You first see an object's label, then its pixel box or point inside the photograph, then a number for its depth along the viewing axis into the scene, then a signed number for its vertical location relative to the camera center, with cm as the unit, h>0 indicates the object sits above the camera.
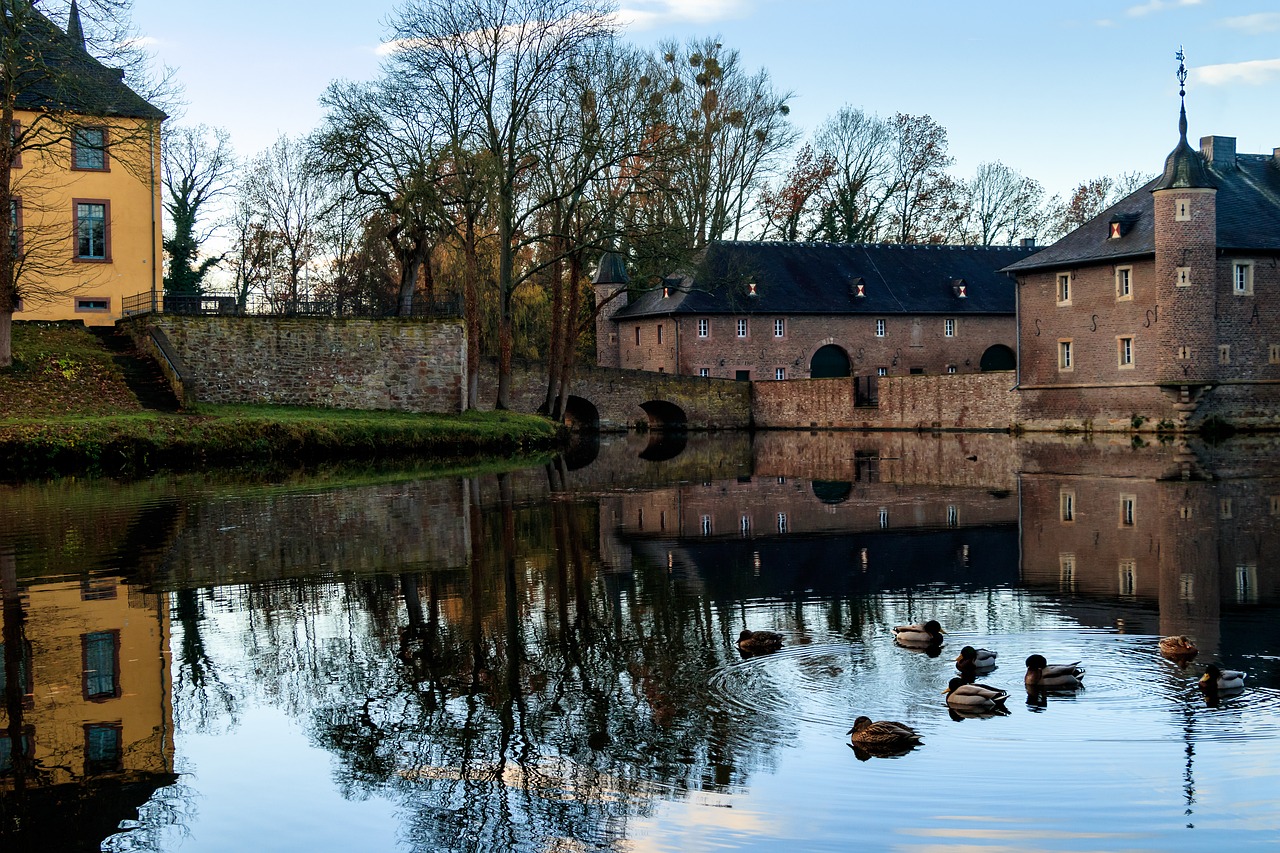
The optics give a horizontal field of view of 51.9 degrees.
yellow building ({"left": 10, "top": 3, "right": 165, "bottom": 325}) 3366 +673
